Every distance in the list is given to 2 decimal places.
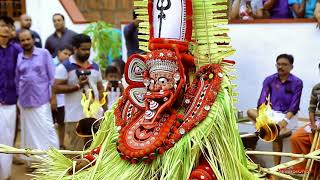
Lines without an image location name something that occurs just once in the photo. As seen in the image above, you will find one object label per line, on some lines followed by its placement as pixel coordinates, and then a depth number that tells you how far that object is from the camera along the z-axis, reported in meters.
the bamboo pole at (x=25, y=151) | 3.16
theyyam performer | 2.81
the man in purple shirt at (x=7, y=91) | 6.01
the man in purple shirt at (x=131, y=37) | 7.86
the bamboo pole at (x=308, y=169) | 3.98
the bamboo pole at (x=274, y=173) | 3.07
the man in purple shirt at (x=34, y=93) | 6.30
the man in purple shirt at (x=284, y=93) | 5.94
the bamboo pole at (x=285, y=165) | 3.33
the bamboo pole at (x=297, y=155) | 3.10
